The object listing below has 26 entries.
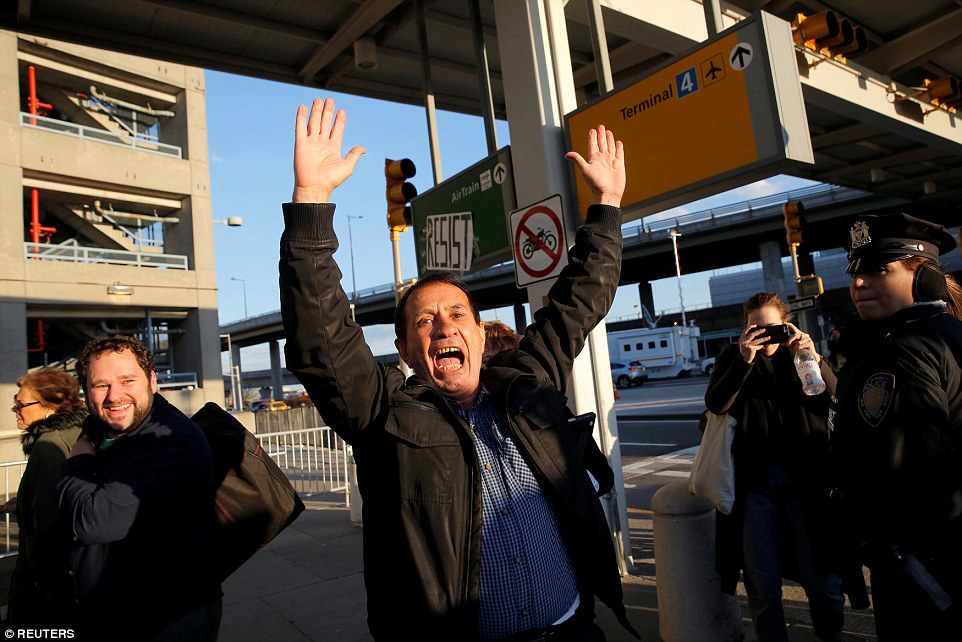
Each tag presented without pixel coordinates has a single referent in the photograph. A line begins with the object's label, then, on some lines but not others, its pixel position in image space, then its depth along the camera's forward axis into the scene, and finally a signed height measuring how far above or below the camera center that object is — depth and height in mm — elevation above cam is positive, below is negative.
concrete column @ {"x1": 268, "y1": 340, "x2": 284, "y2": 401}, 72312 +2825
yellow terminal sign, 4344 +1639
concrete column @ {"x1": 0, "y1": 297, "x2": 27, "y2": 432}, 20953 +2606
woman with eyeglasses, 2637 -358
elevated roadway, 39062 +7680
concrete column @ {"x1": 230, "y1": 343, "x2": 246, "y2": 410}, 81312 +6133
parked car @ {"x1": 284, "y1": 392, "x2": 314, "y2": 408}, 39831 -472
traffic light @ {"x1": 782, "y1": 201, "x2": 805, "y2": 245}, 12117 +2223
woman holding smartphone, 3516 -727
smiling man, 2322 -364
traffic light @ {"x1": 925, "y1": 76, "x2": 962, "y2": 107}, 9594 +3437
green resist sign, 5473 +1549
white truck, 42431 +413
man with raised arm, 1719 -239
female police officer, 2094 -387
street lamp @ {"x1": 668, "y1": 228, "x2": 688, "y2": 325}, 45431 +7967
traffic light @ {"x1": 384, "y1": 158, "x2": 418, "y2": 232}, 6703 +1943
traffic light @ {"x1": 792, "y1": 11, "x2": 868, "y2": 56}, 6676 +3117
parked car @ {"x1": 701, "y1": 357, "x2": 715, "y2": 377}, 42250 -1088
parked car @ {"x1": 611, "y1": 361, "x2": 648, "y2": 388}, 40719 -1022
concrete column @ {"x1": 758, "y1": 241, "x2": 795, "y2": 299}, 46031 +5565
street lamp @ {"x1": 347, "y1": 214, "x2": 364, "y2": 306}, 62216 +12468
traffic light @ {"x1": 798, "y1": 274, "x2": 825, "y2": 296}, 11282 +919
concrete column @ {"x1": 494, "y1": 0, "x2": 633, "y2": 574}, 5508 +2159
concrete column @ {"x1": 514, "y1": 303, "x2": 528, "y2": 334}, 69875 +5674
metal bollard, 3895 -1356
